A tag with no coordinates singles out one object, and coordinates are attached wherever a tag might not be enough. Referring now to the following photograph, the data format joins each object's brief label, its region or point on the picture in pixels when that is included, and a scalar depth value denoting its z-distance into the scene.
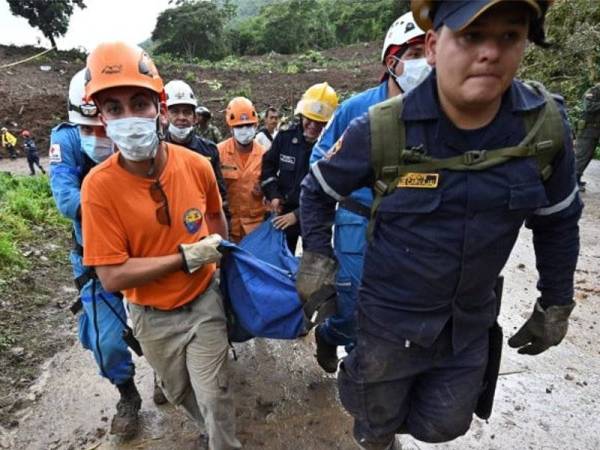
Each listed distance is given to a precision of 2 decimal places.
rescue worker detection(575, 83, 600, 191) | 6.02
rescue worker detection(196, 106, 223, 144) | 5.81
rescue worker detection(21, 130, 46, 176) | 13.14
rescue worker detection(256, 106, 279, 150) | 5.30
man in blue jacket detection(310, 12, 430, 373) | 2.31
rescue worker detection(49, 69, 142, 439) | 2.49
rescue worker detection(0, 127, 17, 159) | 15.29
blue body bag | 2.36
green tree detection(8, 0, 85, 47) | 29.33
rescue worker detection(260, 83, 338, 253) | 3.70
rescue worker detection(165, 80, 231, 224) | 3.53
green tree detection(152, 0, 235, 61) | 38.75
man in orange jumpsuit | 4.08
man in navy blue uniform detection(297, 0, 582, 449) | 1.37
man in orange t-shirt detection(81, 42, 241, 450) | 1.97
